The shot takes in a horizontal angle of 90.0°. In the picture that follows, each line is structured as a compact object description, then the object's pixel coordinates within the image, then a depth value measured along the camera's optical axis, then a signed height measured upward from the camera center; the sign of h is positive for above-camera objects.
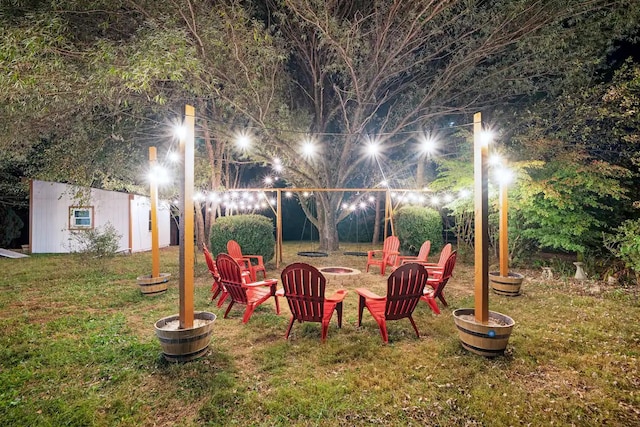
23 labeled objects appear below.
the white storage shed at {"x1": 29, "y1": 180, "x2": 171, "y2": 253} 11.09 +0.23
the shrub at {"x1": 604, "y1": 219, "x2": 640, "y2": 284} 5.55 -0.46
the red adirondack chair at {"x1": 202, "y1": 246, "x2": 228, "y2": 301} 5.09 -0.88
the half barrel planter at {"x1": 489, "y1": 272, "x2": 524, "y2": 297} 5.27 -1.10
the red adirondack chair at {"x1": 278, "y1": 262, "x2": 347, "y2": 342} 3.52 -0.82
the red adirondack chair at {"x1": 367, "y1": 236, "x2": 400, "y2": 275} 7.54 -0.82
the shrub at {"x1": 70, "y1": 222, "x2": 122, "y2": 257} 7.58 -0.54
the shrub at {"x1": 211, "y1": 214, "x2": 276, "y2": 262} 7.73 -0.32
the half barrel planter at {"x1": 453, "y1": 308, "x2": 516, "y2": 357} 3.02 -1.13
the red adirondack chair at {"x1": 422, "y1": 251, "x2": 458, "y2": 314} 4.50 -1.00
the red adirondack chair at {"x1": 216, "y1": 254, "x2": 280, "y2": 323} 4.21 -0.90
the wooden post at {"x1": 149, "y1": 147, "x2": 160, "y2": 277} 5.19 +0.15
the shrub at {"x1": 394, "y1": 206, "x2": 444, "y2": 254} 9.40 -0.25
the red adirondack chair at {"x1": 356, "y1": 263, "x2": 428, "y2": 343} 3.56 -0.85
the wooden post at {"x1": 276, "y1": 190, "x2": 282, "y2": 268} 8.00 -0.16
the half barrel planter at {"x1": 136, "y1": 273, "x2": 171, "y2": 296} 5.44 -1.08
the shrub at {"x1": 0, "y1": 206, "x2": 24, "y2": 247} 12.58 -0.11
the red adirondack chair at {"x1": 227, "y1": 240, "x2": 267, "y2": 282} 6.58 -0.71
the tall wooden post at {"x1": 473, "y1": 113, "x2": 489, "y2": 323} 3.16 -0.09
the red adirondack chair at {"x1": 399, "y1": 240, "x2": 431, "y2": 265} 6.82 -0.76
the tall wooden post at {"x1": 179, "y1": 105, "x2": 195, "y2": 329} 3.05 -0.02
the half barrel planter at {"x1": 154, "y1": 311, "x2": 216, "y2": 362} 2.95 -1.12
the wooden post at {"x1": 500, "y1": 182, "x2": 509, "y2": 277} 4.98 -0.10
